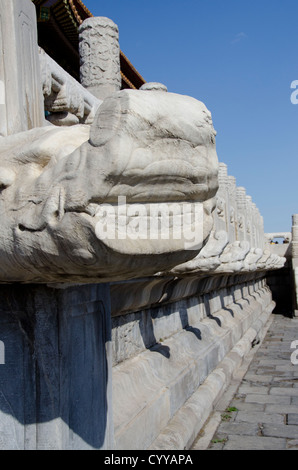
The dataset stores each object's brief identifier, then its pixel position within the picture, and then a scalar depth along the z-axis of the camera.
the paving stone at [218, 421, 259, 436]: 3.97
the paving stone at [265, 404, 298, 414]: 4.54
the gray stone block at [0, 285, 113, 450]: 1.88
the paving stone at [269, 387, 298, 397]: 5.16
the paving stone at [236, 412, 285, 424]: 4.27
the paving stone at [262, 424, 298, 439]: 3.88
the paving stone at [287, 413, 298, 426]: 4.19
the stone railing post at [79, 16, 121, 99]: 4.40
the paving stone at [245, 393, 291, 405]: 4.87
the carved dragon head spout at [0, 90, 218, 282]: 1.33
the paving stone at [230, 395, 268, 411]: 4.63
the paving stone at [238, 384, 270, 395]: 5.24
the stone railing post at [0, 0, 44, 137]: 2.01
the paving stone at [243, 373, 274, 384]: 5.72
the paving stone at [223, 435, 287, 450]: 3.63
